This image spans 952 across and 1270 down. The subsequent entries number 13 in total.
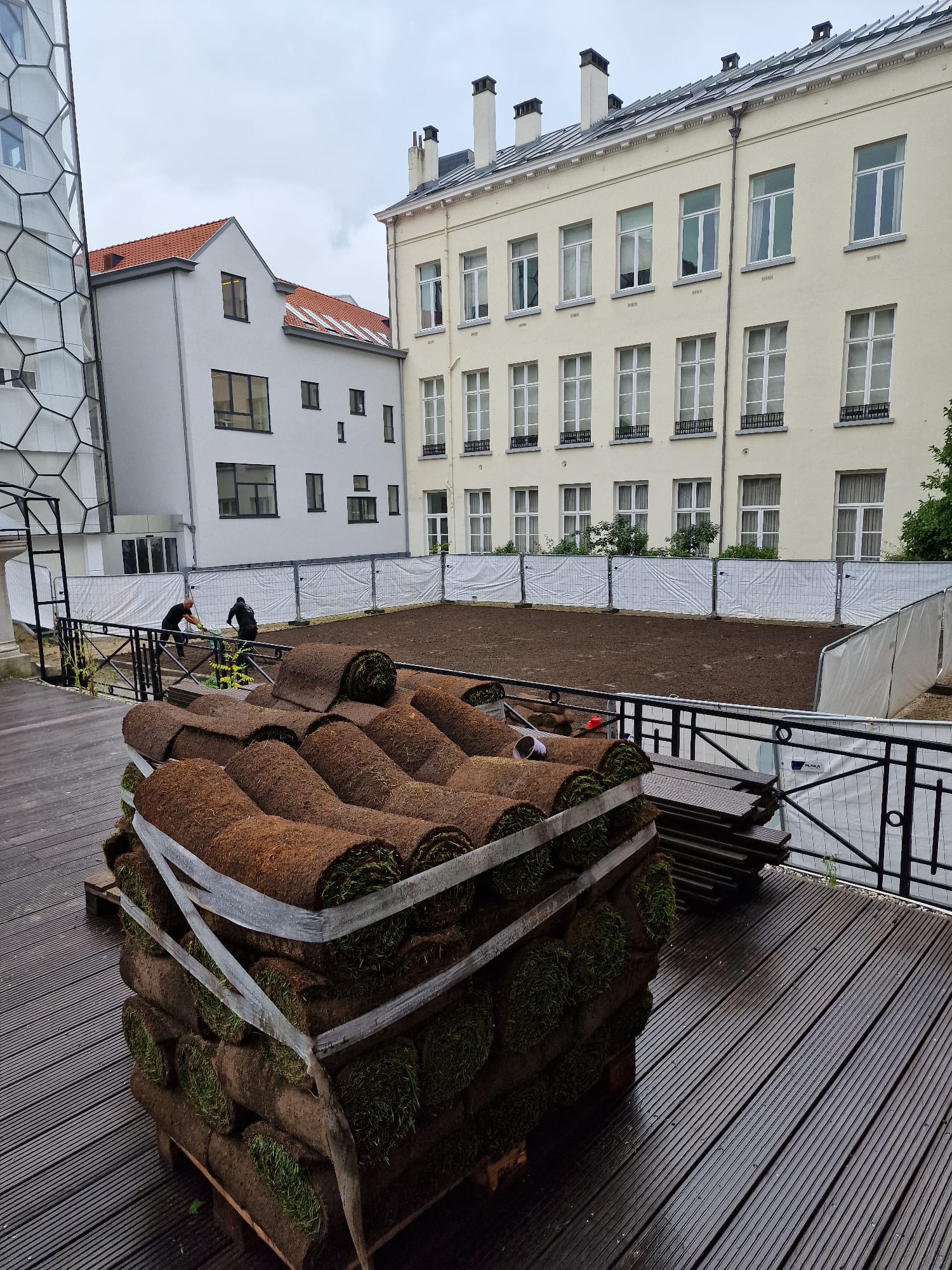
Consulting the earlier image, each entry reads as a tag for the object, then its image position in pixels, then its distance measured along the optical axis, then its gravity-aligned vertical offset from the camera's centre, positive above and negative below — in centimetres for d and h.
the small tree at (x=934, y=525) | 1694 -42
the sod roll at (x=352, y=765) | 253 -83
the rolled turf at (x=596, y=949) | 251 -144
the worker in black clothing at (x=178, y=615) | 1302 -164
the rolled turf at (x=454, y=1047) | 206 -145
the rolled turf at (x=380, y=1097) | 187 -142
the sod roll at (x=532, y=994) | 228 -144
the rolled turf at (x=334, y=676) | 343 -72
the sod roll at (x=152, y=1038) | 242 -164
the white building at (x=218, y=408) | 2458 +374
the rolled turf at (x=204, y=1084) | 219 -165
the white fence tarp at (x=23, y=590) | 1766 -158
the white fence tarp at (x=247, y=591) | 1941 -193
